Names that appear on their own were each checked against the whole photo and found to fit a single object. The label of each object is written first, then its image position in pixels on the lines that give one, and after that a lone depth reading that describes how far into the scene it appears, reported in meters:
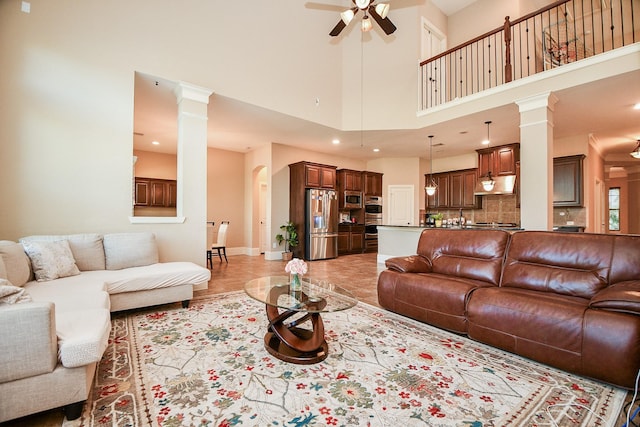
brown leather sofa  1.83
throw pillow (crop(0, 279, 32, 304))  1.52
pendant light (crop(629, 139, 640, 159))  5.74
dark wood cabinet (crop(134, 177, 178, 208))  8.15
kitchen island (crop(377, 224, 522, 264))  6.11
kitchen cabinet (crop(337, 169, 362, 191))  8.35
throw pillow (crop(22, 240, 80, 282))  2.79
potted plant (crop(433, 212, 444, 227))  5.92
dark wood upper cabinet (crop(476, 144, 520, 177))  6.84
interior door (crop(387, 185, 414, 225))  8.94
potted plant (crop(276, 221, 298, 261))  7.36
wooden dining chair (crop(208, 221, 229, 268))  6.48
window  9.50
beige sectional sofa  1.41
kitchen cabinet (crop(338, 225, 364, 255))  8.36
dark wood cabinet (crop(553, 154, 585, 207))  6.08
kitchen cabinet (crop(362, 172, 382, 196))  8.82
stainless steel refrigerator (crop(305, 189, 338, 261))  7.28
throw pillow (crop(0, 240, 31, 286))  2.38
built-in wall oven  8.90
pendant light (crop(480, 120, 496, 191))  5.72
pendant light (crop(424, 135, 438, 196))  7.01
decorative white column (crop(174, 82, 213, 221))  4.18
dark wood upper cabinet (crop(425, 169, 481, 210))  8.03
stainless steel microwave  8.38
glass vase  2.49
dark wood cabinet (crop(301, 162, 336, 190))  7.28
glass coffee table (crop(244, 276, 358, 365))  2.10
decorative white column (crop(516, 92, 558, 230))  4.27
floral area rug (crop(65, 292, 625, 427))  1.54
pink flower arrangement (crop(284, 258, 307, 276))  2.43
